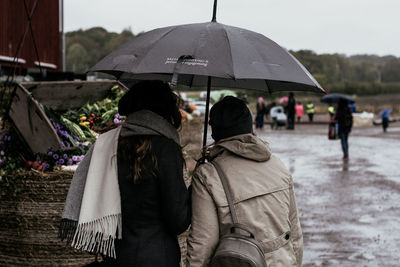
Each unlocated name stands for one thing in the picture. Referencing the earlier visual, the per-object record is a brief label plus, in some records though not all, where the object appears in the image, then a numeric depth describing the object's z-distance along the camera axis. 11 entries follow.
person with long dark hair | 2.66
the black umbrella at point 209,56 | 2.81
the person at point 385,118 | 29.19
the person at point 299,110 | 38.44
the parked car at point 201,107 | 42.79
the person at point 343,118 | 15.05
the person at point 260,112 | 29.81
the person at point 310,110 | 38.03
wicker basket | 4.33
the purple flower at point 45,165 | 4.42
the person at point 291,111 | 27.43
